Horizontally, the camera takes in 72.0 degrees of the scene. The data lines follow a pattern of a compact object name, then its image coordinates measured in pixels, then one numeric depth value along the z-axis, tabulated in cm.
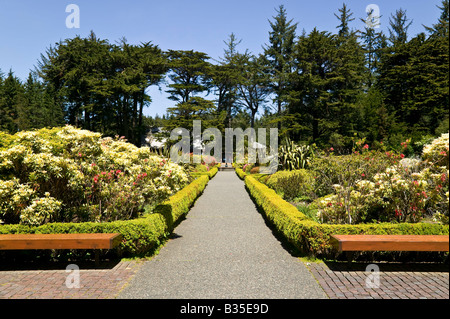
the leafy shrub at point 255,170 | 2096
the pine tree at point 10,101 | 3834
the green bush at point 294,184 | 1025
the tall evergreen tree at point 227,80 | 3853
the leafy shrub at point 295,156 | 1378
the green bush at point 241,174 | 2048
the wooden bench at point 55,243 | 466
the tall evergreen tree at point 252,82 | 3472
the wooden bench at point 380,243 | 396
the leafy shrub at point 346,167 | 779
